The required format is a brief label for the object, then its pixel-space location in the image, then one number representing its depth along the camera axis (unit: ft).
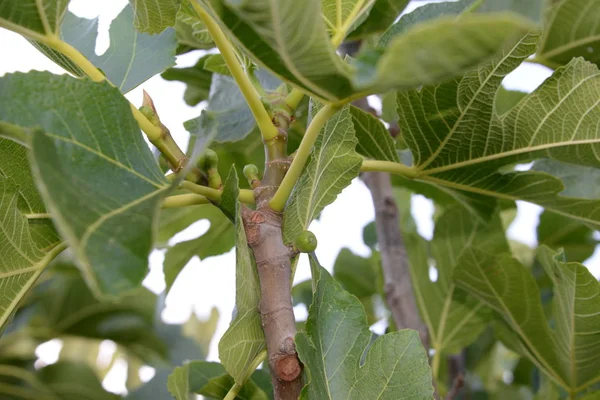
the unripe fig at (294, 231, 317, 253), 1.75
